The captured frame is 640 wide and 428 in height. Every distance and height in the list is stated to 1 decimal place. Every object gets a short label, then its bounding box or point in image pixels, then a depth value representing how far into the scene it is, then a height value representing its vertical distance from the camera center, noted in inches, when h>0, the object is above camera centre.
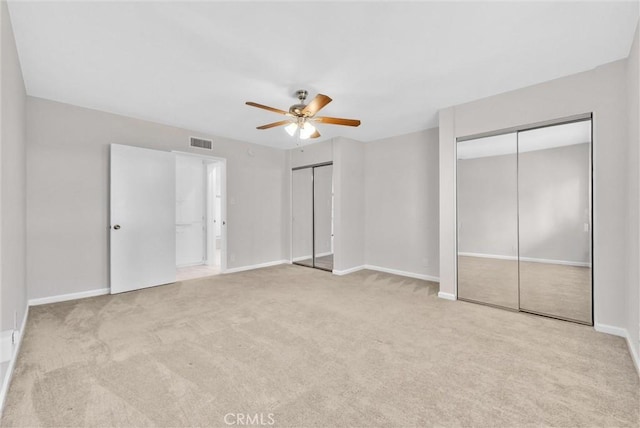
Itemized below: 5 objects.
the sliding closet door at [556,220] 113.4 -3.2
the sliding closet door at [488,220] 134.5 -3.4
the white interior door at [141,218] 155.2 -2.1
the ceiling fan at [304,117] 111.8 +44.2
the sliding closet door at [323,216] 217.0 -1.6
